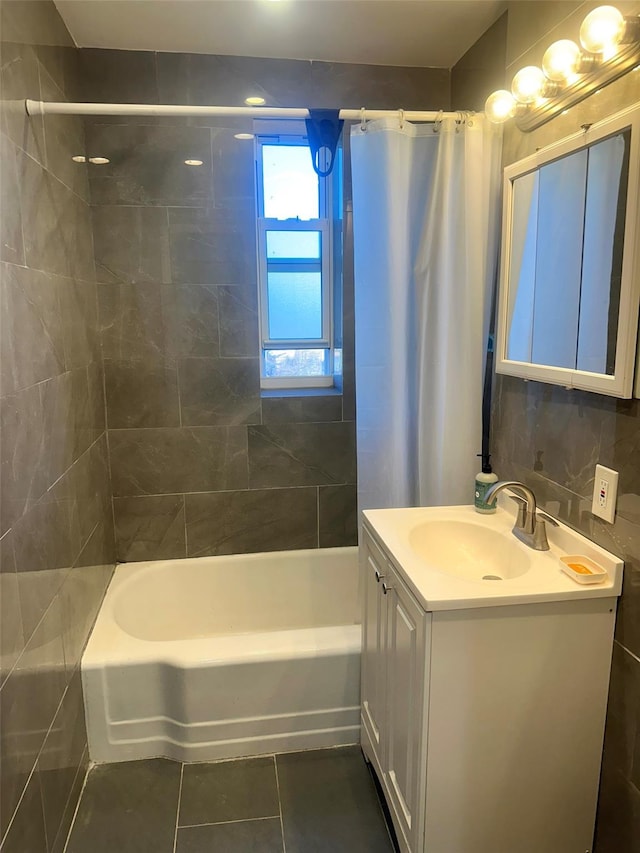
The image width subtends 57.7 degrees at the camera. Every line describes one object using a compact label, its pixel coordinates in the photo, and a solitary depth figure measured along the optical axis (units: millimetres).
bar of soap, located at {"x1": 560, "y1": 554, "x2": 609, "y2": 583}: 1374
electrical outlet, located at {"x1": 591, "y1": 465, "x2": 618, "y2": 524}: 1380
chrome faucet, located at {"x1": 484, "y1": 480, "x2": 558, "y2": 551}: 1581
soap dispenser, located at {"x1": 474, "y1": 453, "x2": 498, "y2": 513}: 1839
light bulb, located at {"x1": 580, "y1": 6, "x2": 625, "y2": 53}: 1239
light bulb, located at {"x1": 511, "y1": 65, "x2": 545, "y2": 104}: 1565
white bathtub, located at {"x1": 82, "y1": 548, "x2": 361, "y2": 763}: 1972
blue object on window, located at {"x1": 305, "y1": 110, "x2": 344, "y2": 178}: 1769
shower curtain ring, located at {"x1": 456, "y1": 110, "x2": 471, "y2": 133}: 1877
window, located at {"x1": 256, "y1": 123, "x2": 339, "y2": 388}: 2646
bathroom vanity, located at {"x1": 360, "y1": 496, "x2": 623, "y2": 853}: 1341
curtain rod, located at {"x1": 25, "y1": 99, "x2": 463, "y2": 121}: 1689
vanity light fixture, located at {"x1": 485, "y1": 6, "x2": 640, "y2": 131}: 1249
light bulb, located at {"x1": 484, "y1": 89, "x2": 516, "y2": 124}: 1715
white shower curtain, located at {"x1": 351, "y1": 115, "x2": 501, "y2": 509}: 1903
